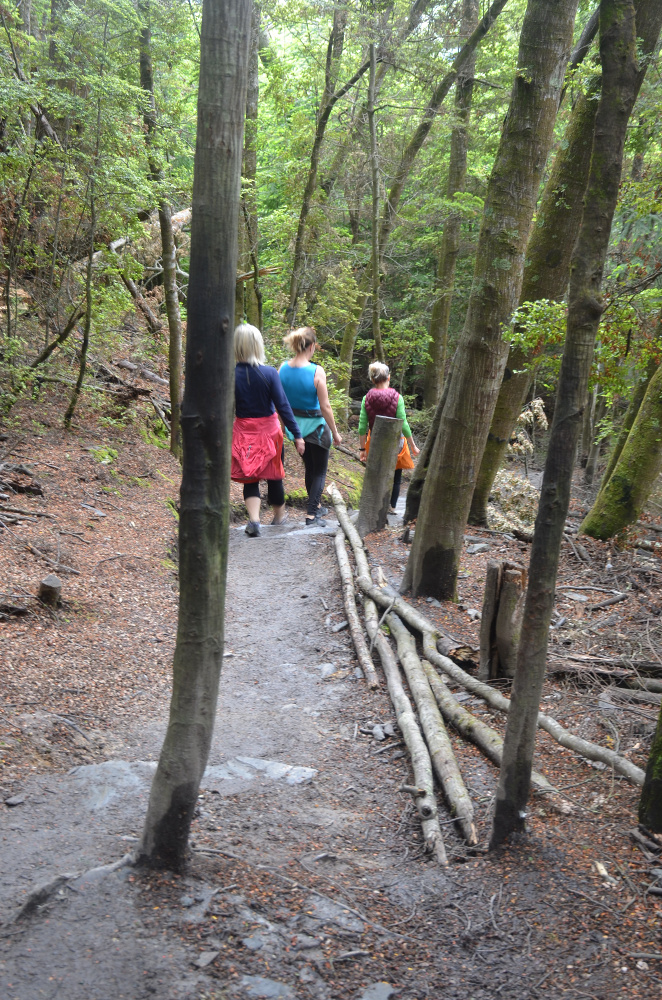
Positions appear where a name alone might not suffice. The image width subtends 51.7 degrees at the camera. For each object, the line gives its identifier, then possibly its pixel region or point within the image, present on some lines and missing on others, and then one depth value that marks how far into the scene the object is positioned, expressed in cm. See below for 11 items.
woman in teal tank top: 836
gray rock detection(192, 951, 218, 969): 249
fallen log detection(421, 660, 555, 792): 415
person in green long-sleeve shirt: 988
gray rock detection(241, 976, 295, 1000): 245
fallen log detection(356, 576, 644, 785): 389
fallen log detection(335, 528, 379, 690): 550
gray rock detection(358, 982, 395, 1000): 257
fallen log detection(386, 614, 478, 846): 371
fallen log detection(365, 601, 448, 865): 353
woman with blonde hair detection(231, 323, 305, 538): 761
